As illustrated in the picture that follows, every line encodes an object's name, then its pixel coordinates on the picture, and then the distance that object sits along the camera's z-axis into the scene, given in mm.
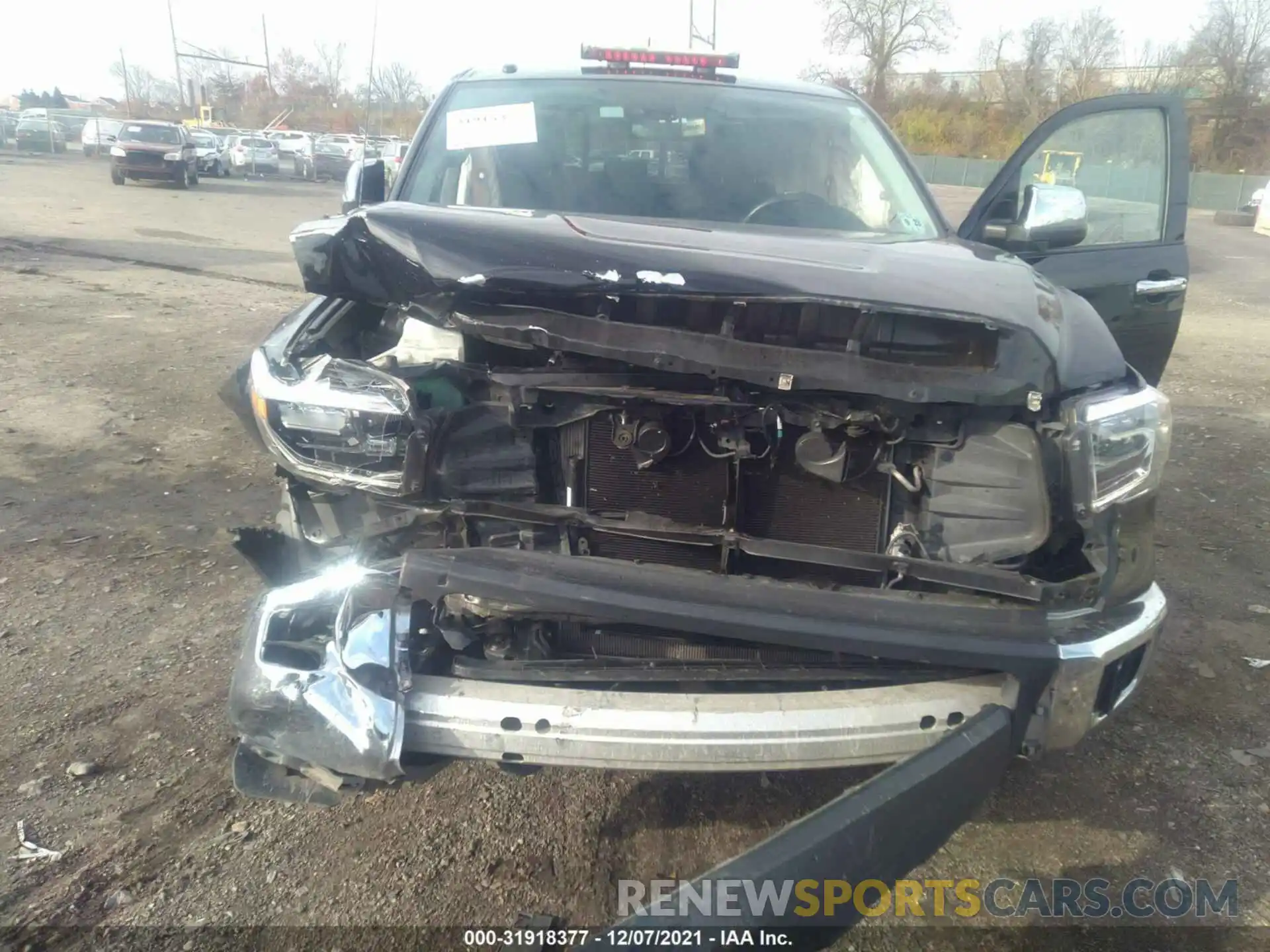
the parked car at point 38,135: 35812
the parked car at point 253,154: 29656
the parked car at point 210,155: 27411
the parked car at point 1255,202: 24503
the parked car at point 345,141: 32156
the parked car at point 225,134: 31288
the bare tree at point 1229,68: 38594
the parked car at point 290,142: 30250
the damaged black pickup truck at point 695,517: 1877
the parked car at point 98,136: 35094
